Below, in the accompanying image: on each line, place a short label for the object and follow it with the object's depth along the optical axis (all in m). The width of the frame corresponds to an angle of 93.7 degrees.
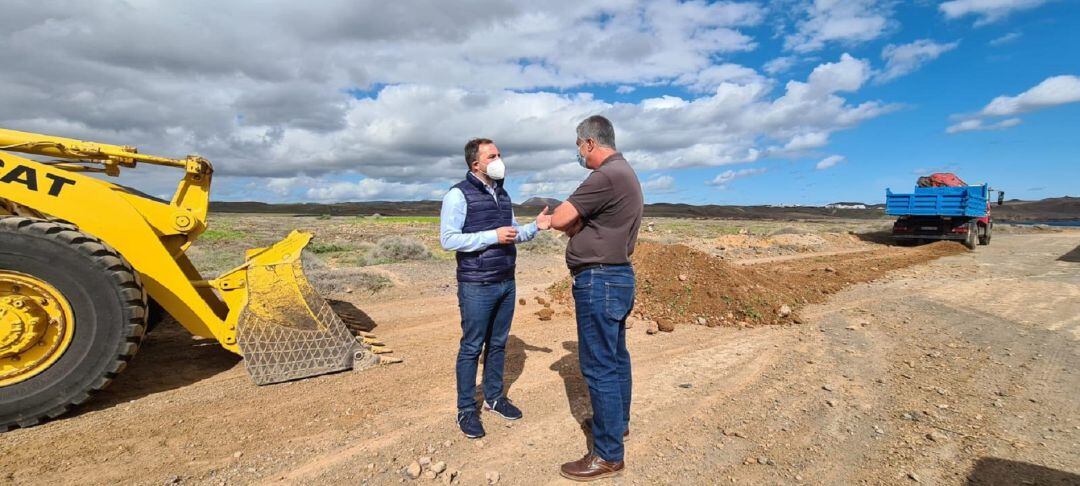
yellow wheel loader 3.55
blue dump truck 17.66
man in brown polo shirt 2.88
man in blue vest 3.39
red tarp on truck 19.86
